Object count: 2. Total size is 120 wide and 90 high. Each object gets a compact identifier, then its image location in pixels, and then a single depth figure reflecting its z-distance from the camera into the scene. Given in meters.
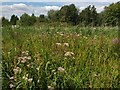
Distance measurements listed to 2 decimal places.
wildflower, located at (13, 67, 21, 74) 1.14
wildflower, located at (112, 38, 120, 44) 1.62
